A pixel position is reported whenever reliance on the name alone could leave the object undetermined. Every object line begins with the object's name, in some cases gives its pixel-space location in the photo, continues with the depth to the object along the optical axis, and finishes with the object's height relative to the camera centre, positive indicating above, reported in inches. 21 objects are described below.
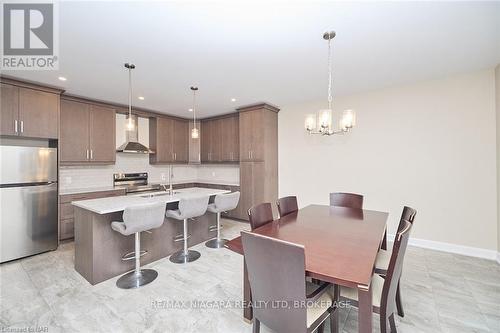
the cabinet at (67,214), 137.7 -29.2
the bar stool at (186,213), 109.3 -24.1
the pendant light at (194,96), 135.1 +51.5
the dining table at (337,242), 45.3 -22.1
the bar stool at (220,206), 126.1 -23.1
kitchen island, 93.4 -35.0
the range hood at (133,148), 139.3 +14.0
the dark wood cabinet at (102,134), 158.1 +26.5
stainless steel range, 175.0 -12.8
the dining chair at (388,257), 66.2 -32.9
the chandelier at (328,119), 82.7 +19.6
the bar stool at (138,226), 86.5 -24.7
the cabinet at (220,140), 203.9 +27.9
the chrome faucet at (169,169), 219.9 -1.5
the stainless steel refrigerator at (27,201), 113.5 -17.7
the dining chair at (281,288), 43.9 -27.2
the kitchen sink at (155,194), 122.5 -15.7
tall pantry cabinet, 175.2 +10.4
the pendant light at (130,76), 104.7 +50.6
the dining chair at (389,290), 49.4 -30.7
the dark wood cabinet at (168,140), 199.6 +27.7
